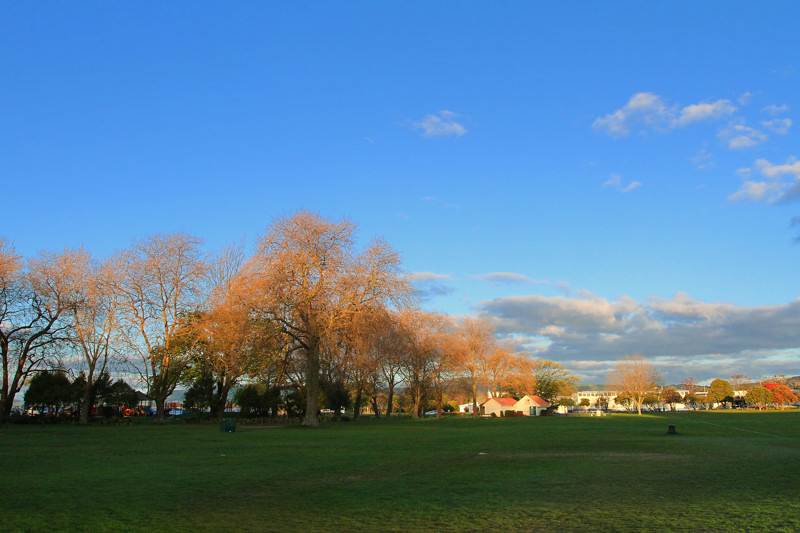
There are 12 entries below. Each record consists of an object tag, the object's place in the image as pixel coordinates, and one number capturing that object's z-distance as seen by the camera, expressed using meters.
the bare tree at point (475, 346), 81.75
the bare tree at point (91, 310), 45.97
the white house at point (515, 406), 92.81
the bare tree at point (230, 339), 38.47
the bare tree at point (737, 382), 191.44
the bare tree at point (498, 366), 84.56
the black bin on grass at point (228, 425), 35.39
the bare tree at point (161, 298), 47.81
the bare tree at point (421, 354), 63.81
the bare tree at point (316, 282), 38.84
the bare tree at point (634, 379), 110.56
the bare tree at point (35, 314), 44.44
